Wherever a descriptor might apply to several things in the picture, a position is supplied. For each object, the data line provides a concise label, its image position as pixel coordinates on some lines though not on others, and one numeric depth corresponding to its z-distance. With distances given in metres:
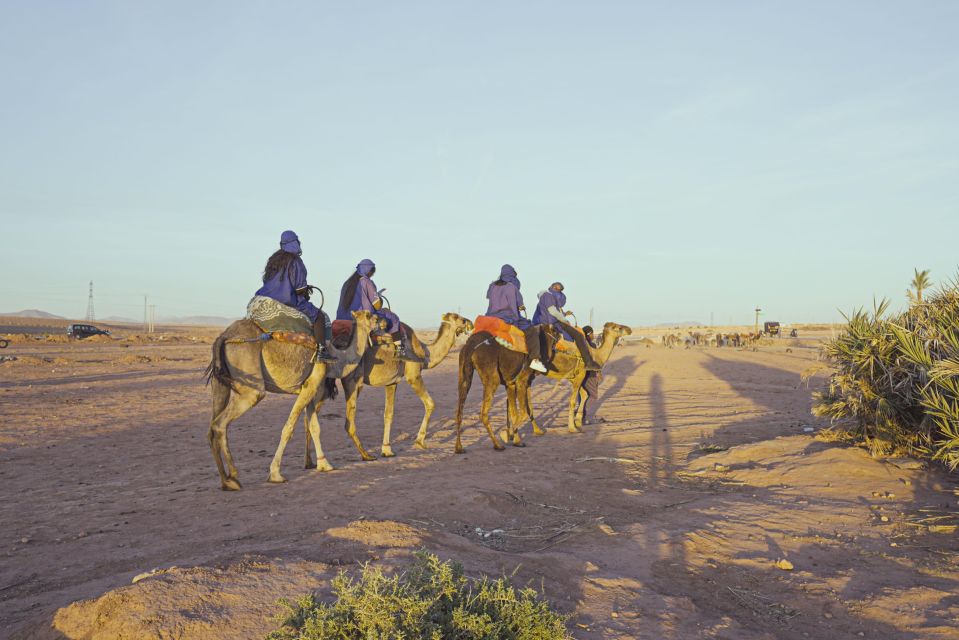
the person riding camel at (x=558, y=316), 15.14
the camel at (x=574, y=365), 14.99
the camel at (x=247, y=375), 9.02
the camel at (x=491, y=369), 12.75
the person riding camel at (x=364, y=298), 11.72
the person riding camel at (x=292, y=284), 9.80
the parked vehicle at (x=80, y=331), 60.22
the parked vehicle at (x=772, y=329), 75.61
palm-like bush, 8.12
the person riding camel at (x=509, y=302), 13.52
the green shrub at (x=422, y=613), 3.54
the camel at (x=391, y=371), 11.62
